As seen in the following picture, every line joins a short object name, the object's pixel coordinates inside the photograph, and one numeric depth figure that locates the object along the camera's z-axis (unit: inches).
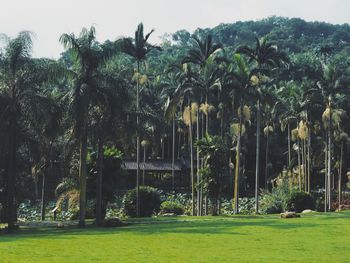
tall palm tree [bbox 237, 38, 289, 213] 2018.9
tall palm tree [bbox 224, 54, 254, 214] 1889.8
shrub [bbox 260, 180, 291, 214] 1889.8
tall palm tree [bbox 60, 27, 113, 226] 1400.1
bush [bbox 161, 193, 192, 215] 2635.1
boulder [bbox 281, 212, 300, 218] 1491.0
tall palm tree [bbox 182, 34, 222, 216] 1892.2
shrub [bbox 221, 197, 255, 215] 2272.4
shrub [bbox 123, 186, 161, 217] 1838.1
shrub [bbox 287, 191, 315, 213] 1839.3
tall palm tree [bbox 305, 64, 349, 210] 2023.9
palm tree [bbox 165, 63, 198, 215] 1909.4
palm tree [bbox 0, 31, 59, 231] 1321.4
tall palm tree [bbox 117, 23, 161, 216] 1898.4
